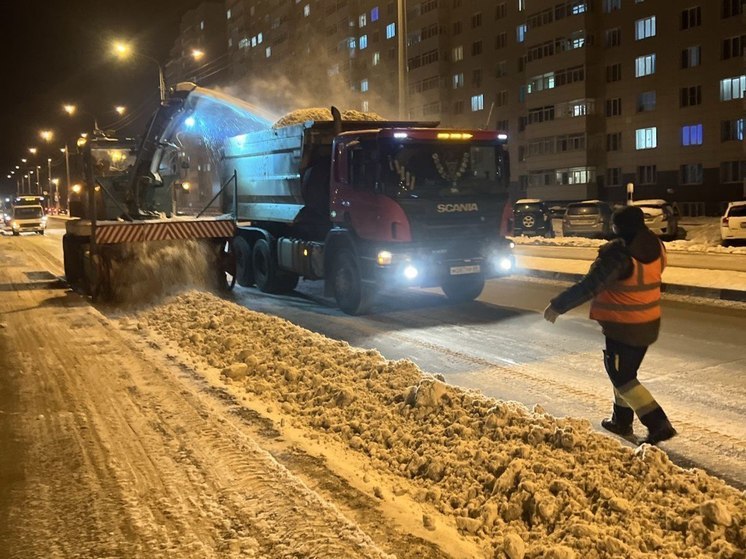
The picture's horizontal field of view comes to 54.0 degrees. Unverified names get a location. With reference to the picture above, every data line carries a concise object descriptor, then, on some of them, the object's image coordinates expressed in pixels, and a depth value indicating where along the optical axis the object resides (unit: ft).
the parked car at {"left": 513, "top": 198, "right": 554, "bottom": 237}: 101.71
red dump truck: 35.35
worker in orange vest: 17.39
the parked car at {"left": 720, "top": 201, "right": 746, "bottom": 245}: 74.84
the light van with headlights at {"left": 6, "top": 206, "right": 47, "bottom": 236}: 145.59
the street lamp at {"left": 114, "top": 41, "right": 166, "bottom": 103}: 83.66
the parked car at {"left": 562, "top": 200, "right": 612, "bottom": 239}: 92.73
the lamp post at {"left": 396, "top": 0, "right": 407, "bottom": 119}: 74.43
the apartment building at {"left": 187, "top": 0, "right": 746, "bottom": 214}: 145.89
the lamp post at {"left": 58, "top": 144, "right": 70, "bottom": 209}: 55.17
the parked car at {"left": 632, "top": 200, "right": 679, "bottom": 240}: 87.20
